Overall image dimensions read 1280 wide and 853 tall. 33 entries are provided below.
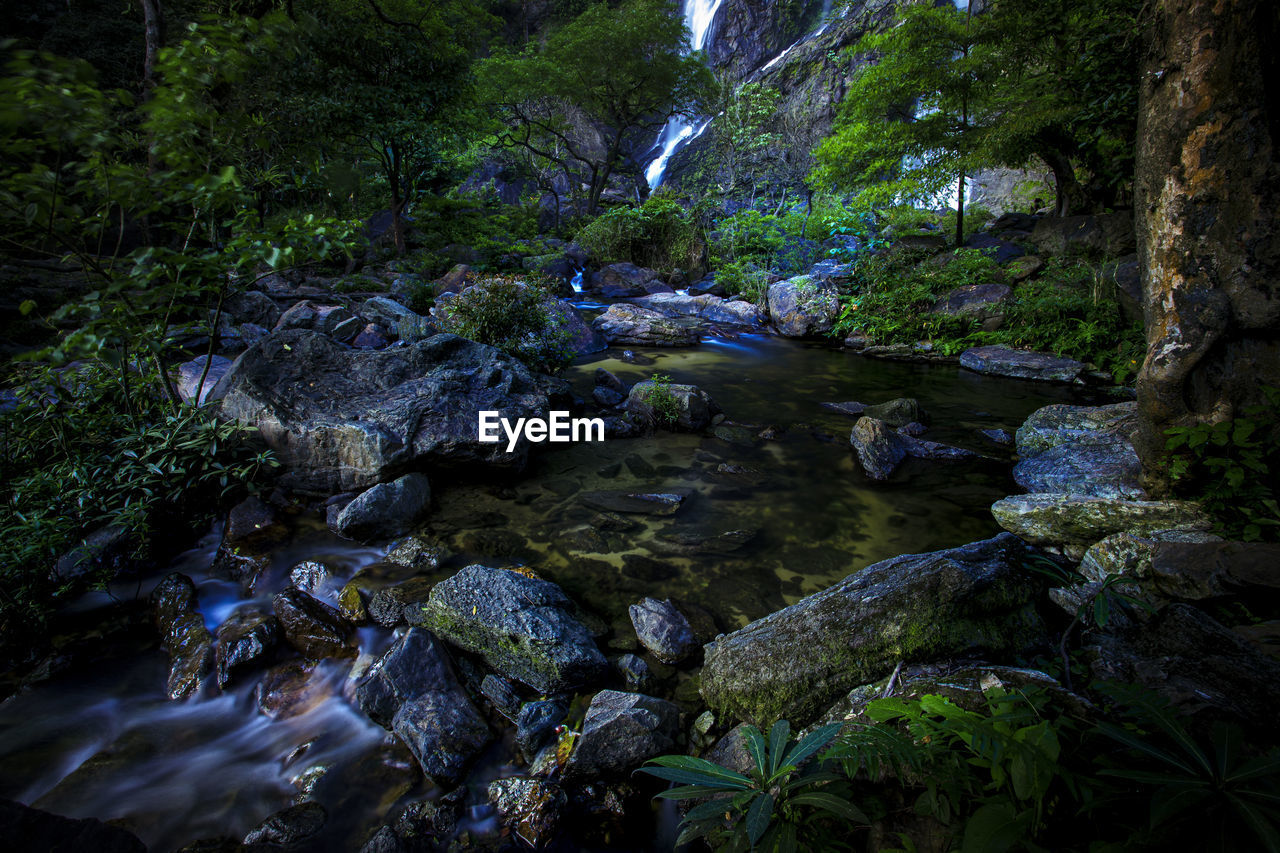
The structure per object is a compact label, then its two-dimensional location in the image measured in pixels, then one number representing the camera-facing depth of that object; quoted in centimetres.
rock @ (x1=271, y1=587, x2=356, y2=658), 336
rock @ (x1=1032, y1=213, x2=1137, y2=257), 1112
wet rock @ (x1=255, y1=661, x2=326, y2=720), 300
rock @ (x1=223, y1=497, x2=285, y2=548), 420
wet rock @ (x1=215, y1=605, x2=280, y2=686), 313
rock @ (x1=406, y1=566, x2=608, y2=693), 307
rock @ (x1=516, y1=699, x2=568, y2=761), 269
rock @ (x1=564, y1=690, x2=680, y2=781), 247
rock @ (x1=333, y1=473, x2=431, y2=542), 434
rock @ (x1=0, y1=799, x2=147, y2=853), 177
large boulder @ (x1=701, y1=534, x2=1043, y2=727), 256
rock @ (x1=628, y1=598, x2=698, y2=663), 332
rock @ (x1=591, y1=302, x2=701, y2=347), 1278
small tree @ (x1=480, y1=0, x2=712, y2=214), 2097
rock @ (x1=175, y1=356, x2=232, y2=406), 571
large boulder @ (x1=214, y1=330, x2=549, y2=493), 490
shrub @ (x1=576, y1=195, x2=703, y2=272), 1917
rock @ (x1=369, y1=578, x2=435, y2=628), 358
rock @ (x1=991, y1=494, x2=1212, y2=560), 363
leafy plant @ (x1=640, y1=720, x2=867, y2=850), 146
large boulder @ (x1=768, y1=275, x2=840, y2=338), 1366
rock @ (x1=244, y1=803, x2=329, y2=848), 229
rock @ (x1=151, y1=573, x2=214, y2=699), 309
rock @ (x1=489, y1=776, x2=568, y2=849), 230
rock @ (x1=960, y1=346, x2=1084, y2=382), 942
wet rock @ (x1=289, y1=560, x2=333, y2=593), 389
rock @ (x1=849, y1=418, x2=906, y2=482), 596
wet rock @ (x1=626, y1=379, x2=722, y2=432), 730
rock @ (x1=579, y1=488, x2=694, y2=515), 518
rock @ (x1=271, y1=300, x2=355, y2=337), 865
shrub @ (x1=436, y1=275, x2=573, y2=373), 774
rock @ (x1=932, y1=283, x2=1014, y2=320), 1140
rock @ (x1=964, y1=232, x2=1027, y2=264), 1316
